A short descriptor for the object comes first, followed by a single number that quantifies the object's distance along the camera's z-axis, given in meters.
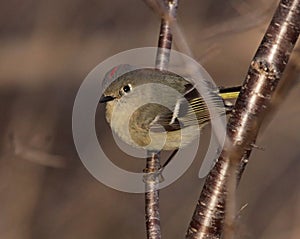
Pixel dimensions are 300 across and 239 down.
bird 5.95
